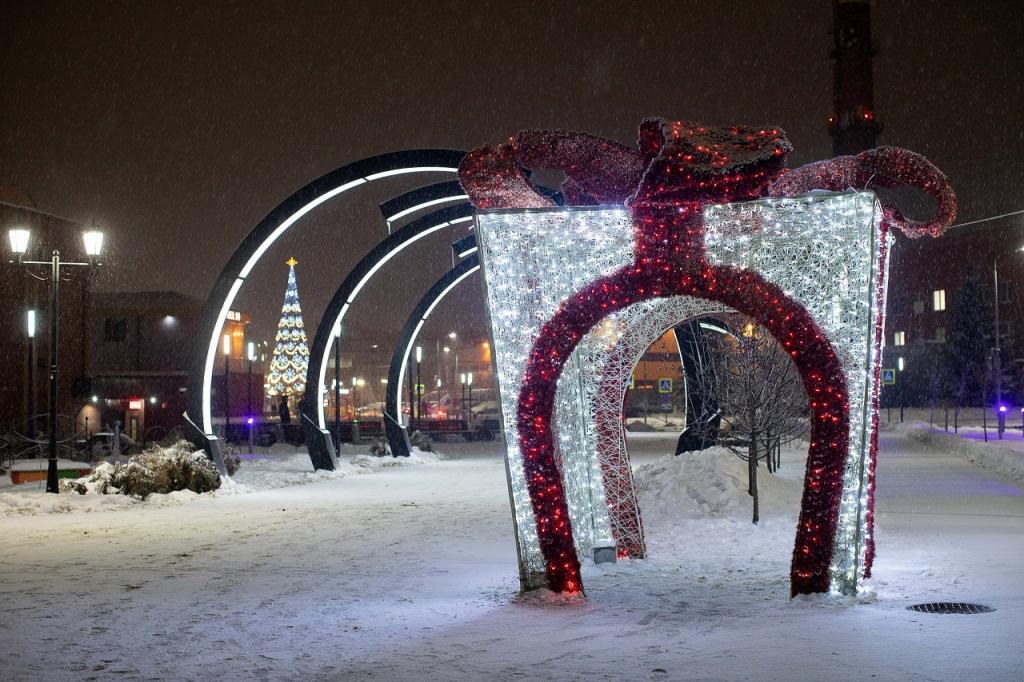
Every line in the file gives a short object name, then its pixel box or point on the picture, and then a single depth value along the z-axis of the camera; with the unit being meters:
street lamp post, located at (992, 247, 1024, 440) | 34.11
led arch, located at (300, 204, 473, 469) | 25.47
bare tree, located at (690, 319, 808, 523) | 14.55
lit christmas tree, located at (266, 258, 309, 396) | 59.69
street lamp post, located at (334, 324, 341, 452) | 30.56
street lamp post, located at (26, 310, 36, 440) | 25.39
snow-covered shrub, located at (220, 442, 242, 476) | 23.31
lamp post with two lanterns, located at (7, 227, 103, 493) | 19.05
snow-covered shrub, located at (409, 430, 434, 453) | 33.56
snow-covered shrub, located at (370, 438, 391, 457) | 31.95
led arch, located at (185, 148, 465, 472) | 21.45
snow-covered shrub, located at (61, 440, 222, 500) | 18.75
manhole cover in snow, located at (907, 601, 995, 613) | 8.14
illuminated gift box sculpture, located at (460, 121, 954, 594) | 8.50
